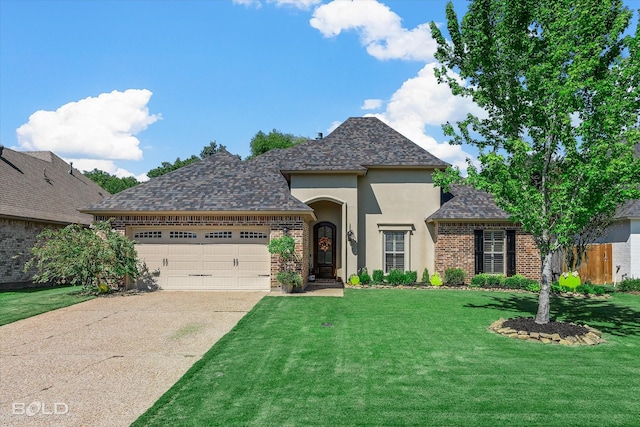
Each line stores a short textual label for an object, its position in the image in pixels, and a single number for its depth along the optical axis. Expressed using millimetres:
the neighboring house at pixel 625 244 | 17375
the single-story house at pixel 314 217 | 14805
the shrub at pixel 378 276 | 16859
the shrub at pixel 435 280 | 16531
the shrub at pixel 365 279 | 16703
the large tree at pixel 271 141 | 55625
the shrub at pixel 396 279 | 16641
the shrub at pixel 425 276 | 16984
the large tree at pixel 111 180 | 55188
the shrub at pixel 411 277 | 16688
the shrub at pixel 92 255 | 13695
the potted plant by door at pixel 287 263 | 14000
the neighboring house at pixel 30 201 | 16047
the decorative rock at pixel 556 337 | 8172
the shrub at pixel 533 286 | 15156
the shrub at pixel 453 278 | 16578
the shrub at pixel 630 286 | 15898
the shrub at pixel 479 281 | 16344
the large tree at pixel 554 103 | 8336
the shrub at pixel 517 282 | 16039
